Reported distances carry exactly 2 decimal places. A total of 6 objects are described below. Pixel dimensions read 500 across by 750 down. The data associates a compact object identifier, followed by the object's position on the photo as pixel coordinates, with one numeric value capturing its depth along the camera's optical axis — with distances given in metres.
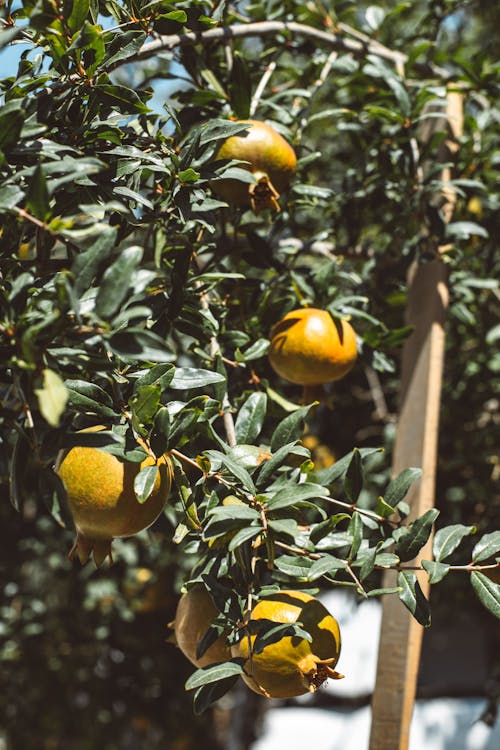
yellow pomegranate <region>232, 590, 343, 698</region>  0.78
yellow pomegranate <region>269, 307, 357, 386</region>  1.08
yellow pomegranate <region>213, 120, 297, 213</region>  1.04
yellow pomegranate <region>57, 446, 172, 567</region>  0.76
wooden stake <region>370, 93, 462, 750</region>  1.14
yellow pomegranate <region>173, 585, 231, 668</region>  0.88
